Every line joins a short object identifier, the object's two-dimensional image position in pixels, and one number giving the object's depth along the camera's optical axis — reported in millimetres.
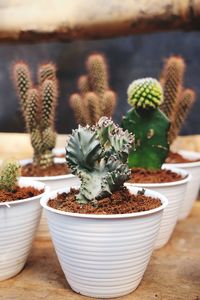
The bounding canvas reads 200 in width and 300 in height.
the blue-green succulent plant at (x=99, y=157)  383
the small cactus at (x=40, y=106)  533
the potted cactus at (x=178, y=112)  581
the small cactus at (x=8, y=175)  439
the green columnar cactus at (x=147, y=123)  510
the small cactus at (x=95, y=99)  598
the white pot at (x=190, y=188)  569
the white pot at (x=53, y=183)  511
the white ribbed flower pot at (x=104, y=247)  355
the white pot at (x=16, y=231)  397
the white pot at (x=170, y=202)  475
